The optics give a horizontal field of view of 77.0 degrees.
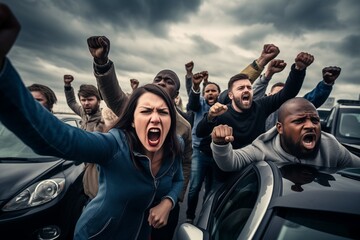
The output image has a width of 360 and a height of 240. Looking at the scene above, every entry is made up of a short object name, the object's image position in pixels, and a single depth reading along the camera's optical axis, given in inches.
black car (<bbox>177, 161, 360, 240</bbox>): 42.8
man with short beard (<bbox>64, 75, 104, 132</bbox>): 123.1
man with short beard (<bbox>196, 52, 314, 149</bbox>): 107.7
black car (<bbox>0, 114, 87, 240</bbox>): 80.6
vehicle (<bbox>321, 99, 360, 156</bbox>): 135.5
